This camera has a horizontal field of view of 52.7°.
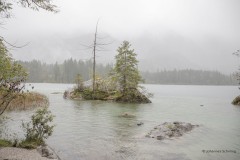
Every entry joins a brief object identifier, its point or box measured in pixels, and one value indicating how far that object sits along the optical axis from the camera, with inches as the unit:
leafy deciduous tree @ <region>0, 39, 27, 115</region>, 399.9
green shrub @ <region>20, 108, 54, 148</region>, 445.4
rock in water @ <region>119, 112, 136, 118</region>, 953.7
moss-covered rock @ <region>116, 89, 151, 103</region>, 1630.2
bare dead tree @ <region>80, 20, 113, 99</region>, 1755.7
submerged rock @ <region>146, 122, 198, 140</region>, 601.2
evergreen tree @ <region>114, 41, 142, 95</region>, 1622.8
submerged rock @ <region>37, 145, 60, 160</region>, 400.0
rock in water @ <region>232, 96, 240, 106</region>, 1652.6
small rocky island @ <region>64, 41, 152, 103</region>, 1626.5
